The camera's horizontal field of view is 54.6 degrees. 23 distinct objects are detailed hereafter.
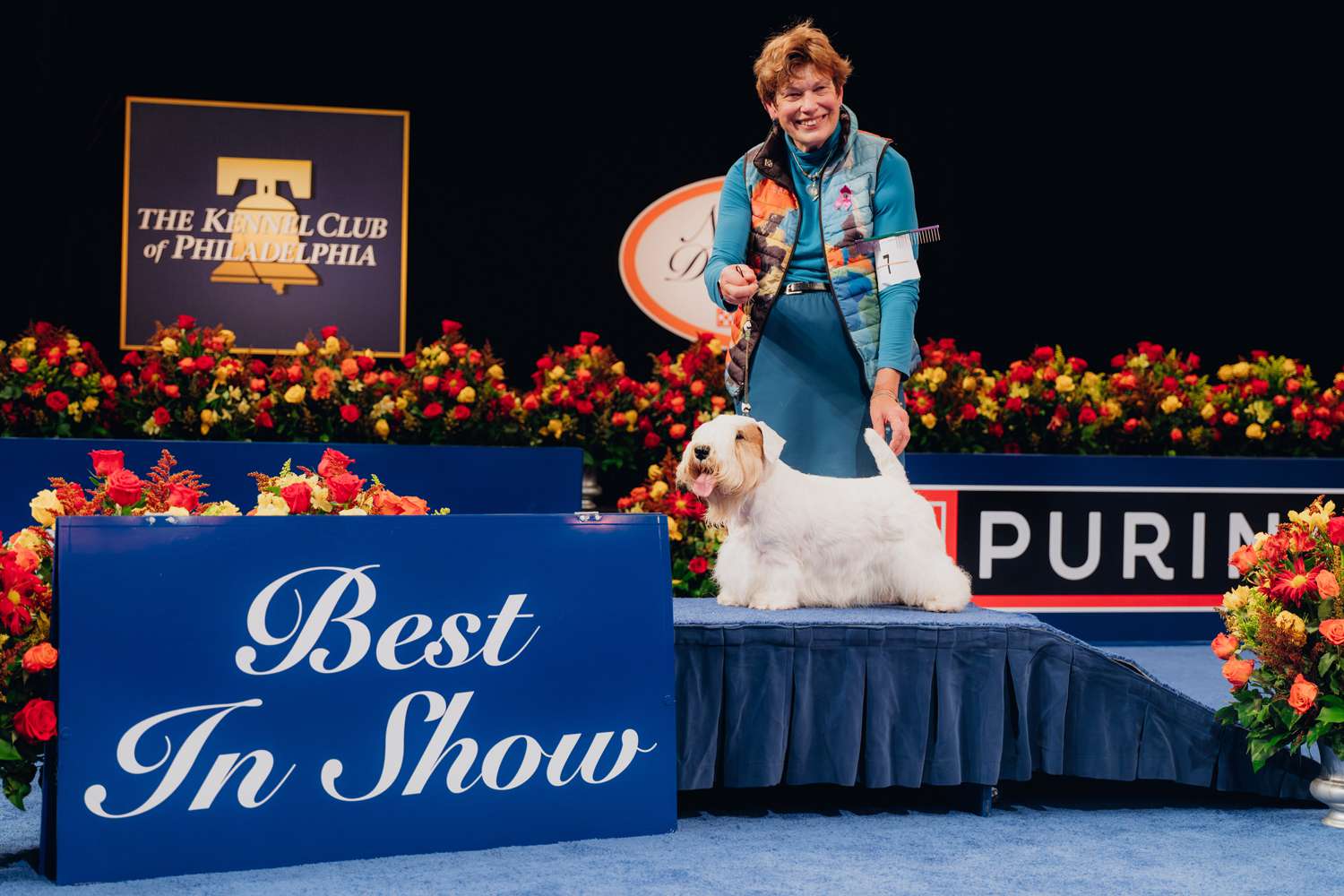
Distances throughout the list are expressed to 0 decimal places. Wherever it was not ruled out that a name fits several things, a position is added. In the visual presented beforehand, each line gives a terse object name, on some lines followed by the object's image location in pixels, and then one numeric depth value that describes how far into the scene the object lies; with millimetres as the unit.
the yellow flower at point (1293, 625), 2697
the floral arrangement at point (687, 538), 4340
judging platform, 2670
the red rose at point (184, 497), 2346
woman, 2994
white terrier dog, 2789
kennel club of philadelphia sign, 6086
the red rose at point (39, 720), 2068
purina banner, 5031
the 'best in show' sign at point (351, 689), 2102
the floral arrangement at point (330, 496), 2381
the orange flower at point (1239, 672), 2768
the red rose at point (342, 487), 2416
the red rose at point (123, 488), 2279
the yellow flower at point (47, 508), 2293
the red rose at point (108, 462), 2346
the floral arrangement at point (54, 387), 4461
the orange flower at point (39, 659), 2070
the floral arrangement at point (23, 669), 2078
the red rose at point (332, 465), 2471
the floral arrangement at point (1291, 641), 2666
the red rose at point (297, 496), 2379
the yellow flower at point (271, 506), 2361
